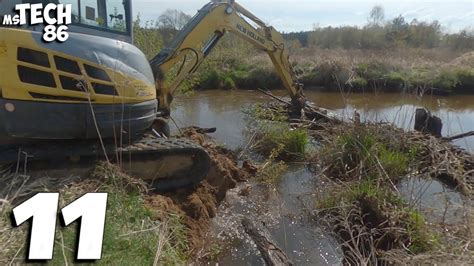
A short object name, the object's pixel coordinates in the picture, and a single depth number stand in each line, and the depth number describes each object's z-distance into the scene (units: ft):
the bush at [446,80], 51.90
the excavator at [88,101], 11.10
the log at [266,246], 10.67
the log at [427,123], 21.66
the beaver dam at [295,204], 9.73
